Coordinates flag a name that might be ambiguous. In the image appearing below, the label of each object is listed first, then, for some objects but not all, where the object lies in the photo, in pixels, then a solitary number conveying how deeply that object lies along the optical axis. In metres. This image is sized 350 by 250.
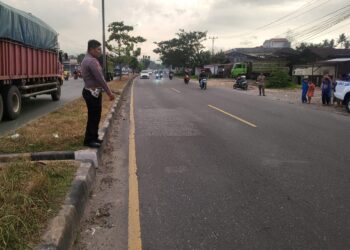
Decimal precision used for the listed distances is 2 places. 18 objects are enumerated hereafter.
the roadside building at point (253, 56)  57.08
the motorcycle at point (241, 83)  35.69
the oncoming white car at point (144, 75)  71.21
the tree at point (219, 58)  85.16
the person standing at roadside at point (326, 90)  20.16
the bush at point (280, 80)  39.09
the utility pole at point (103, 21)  29.86
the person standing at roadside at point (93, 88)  7.24
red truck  12.02
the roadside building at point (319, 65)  35.15
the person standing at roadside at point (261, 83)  28.16
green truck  54.52
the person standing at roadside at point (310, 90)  21.72
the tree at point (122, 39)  48.25
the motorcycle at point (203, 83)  33.56
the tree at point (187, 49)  93.94
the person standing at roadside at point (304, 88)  21.44
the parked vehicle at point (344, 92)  17.19
